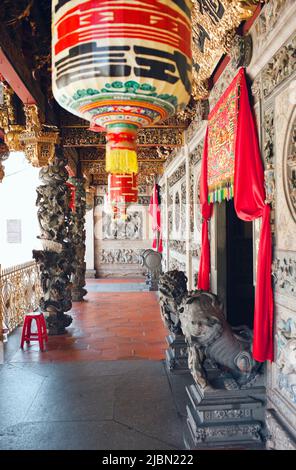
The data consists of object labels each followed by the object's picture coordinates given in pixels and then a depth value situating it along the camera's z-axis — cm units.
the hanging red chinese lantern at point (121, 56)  166
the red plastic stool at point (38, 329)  529
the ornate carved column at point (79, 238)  914
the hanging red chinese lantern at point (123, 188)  770
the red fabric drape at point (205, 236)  438
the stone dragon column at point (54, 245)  607
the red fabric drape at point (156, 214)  1193
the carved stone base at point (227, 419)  265
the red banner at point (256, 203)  265
